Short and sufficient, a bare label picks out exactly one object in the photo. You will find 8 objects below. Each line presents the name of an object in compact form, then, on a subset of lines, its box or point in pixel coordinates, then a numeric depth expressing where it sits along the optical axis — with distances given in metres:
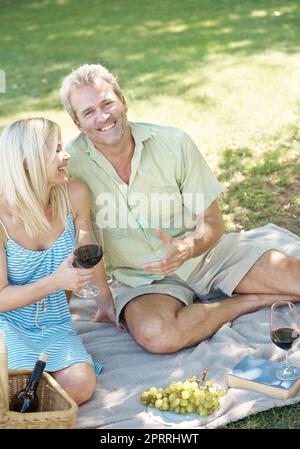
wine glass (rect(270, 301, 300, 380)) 3.92
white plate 3.95
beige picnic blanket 3.99
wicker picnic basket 3.53
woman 4.15
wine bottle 3.77
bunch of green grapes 3.98
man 4.66
